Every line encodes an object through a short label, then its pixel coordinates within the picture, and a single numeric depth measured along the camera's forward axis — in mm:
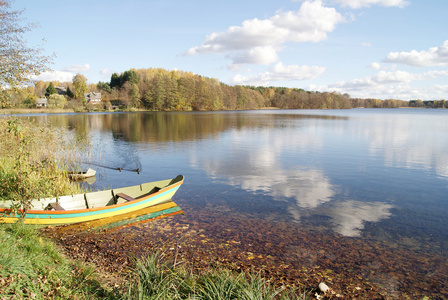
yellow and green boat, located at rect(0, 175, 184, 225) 10562
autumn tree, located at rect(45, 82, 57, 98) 123006
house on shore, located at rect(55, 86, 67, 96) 153000
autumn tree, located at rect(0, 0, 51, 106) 15828
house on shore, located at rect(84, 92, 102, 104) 128625
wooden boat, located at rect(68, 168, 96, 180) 19019
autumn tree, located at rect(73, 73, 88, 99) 128625
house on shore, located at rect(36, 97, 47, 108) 117894
